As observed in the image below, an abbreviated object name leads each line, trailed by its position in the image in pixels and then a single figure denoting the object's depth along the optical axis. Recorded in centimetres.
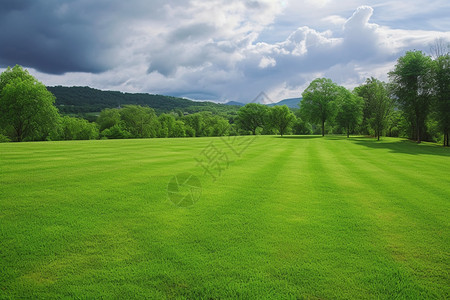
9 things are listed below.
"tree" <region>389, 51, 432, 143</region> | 4072
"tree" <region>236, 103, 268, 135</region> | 9758
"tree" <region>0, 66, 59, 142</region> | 4543
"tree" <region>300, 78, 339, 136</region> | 6175
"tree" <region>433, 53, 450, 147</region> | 3669
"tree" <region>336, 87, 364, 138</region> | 6219
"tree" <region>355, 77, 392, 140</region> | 4939
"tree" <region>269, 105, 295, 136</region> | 7231
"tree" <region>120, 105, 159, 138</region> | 9581
